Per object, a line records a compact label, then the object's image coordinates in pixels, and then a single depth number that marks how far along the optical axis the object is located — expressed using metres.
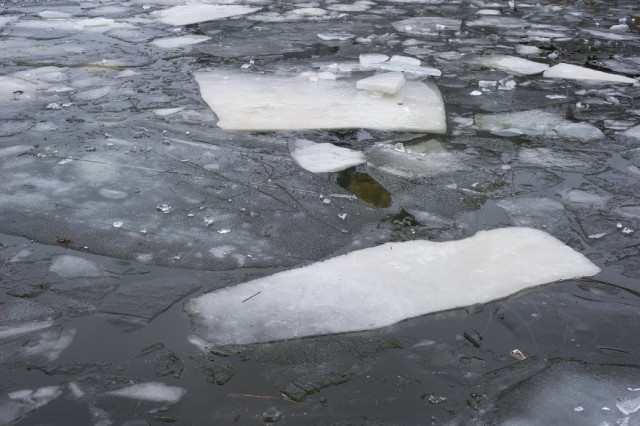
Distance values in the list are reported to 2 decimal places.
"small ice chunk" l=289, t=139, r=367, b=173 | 3.57
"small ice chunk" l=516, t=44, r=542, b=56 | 5.71
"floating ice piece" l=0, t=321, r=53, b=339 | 2.32
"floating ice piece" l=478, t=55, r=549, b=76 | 5.21
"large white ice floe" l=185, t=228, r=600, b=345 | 2.38
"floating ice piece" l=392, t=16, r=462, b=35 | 6.38
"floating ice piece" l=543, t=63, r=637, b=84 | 5.01
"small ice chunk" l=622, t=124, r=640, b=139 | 4.02
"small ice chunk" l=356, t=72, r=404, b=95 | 4.59
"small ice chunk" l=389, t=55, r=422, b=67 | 5.21
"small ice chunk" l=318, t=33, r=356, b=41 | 6.06
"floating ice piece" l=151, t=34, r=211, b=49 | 5.80
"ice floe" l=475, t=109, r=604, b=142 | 4.06
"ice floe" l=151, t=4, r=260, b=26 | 6.70
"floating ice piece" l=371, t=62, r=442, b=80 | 4.98
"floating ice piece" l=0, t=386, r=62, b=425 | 1.97
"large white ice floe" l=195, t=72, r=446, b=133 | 4.12
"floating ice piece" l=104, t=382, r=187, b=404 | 2.04
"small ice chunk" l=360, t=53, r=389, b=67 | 5.27
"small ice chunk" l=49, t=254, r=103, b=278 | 2.65
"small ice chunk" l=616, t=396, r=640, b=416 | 2.02
